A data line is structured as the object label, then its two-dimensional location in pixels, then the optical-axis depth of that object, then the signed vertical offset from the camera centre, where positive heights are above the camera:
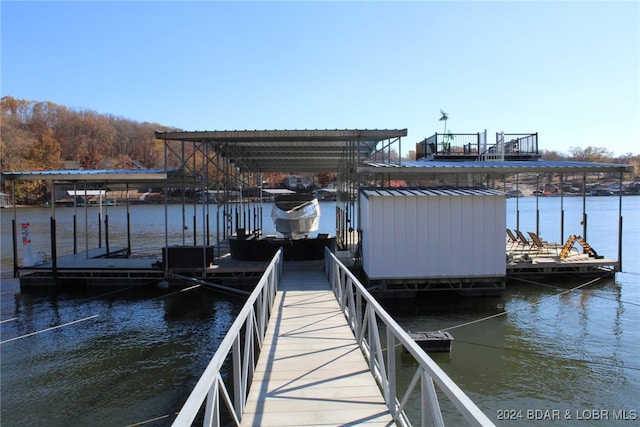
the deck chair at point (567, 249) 17.03 -1.57
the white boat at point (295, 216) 20.11 -0.32
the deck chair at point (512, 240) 20.93 -1.51
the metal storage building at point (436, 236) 12.71 -0.77
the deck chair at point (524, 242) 18.83 -1.44
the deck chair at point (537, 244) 18.21 -1.44
